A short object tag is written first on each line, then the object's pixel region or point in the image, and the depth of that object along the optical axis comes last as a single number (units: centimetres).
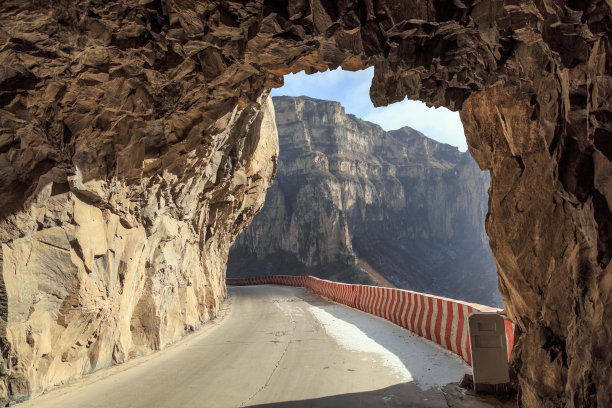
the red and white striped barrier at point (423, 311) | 856
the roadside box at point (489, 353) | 613
